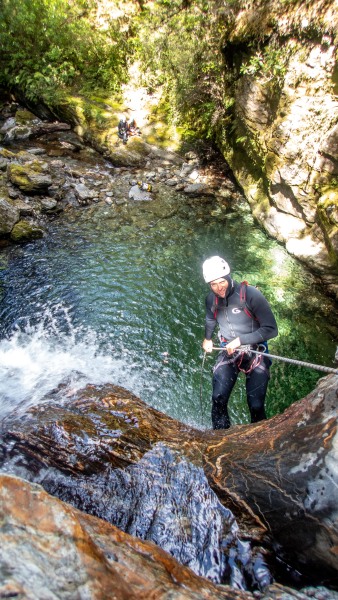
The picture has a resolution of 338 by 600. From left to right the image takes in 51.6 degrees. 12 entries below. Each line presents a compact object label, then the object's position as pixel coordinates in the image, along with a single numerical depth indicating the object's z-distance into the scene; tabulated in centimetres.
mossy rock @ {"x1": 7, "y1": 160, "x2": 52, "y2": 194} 1273
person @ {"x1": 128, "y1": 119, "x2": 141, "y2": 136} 1606
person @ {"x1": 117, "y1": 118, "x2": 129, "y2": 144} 1580
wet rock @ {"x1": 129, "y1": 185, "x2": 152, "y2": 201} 1346
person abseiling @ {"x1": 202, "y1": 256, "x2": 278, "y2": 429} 499
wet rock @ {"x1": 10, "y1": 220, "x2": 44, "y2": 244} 1078
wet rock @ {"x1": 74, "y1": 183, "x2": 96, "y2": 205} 1306
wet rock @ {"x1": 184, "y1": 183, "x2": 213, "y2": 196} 1365
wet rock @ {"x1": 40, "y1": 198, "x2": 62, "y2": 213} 1231
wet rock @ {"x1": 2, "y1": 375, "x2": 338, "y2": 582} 294
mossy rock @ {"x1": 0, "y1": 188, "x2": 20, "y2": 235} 1074
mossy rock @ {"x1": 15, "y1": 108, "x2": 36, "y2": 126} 1797
